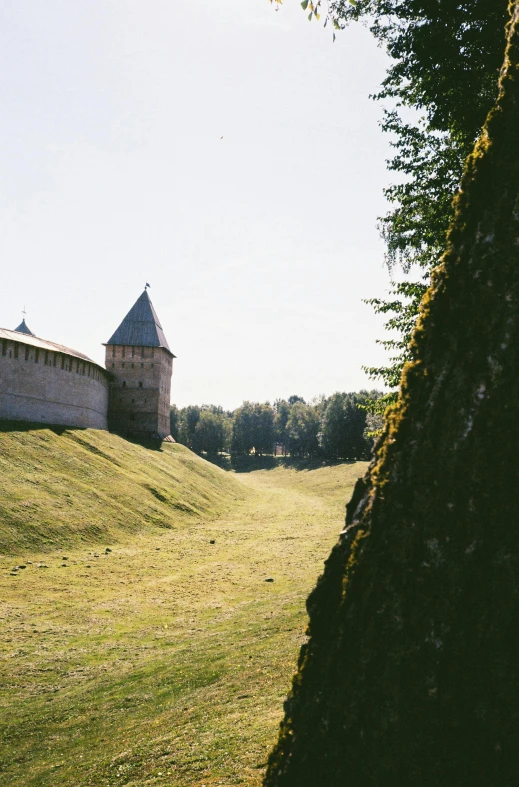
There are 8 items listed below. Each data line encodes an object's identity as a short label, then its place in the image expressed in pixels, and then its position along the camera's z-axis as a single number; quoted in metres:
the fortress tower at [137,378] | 62.38
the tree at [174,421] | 123.54
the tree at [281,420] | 123.34
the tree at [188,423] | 115.69
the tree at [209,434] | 113.50
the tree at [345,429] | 90.62
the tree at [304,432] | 106.25
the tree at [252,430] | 116.31
